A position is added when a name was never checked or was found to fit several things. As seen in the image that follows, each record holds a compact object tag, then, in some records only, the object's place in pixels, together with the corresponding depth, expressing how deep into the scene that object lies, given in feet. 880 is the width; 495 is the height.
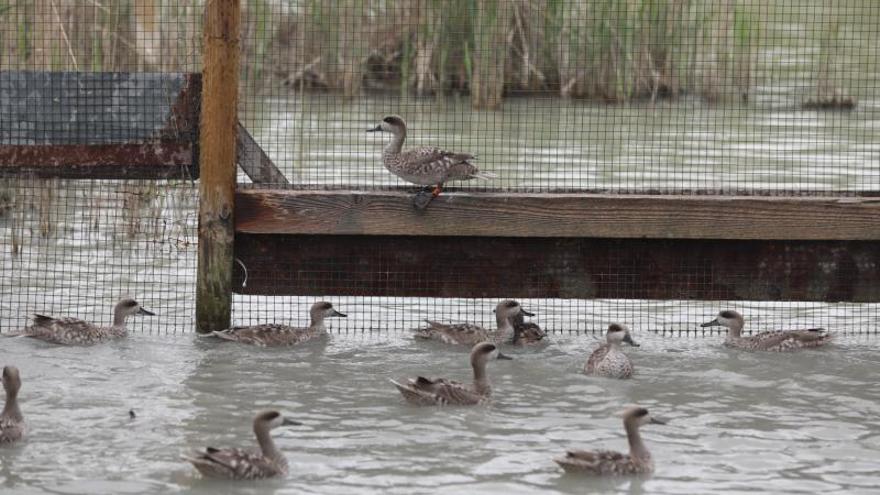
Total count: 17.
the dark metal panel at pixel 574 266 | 66.33
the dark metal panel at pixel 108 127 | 65.77
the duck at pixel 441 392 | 56.34
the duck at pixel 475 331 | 66.90
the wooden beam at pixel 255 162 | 67.62
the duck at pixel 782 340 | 66.44
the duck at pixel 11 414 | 50.52
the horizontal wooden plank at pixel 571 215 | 64.85
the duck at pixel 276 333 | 65.46
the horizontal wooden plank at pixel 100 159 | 65.77
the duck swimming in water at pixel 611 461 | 48.21
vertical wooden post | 64.18
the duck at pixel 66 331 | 65.26
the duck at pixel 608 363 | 60.85
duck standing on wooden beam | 67.51
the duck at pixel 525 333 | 66.74
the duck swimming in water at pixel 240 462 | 47.26
